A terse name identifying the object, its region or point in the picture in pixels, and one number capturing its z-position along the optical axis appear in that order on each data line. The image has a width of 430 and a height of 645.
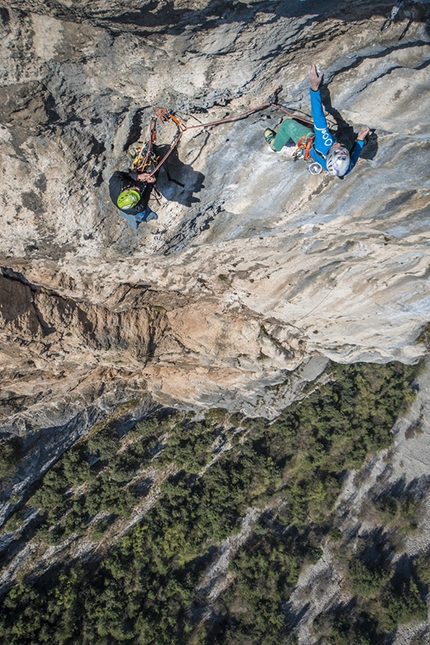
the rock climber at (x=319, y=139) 4.96
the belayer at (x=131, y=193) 5.62
